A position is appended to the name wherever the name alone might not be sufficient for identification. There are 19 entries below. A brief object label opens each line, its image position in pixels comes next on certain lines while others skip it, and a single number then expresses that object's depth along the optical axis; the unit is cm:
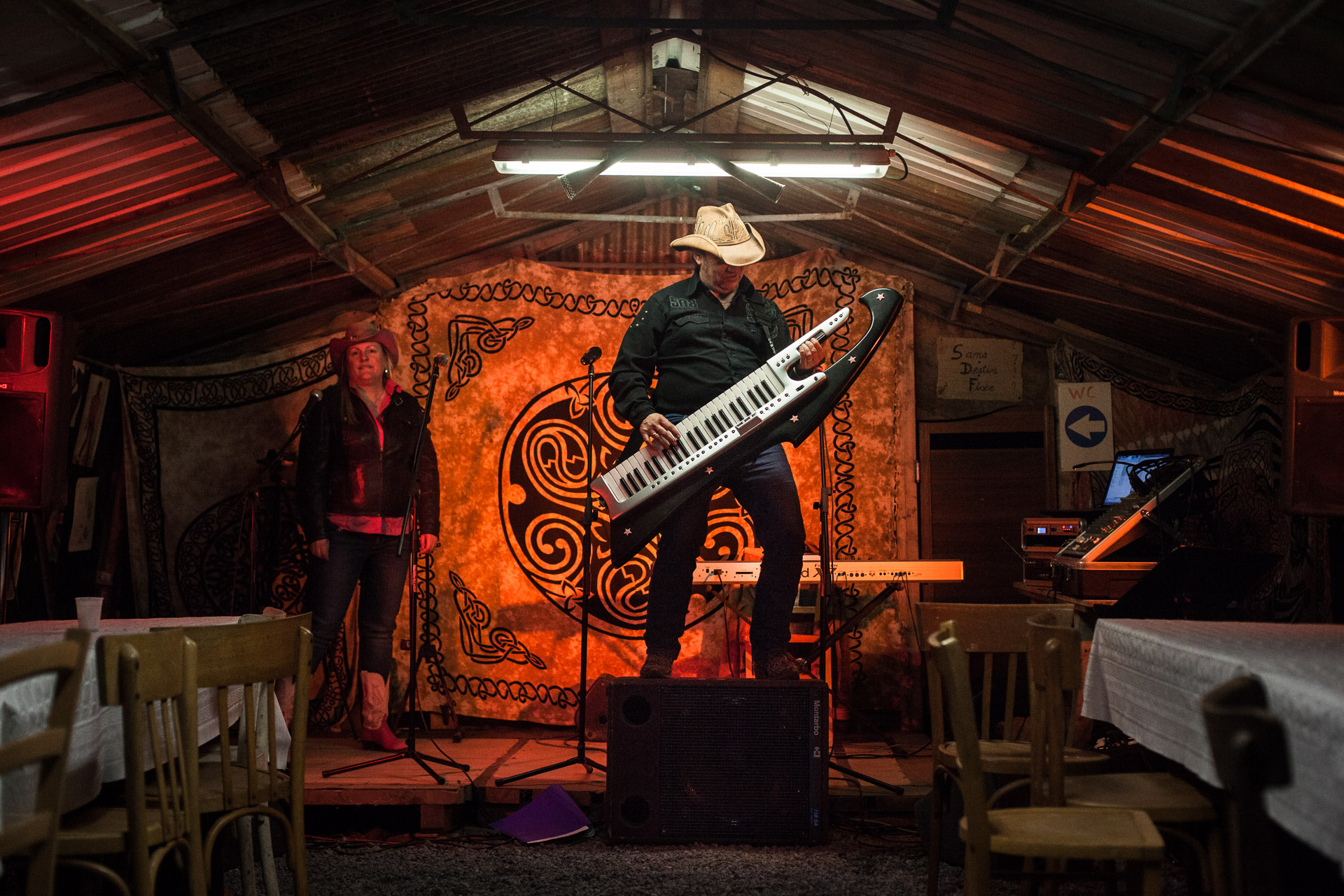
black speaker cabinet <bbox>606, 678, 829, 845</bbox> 359
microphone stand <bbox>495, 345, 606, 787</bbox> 388
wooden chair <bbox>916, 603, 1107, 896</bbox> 301
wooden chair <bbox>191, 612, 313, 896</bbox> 247
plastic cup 285
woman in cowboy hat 482
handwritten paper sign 596
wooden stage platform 410
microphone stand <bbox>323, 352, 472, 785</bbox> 423
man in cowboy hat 378
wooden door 602
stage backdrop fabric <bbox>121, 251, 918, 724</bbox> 570
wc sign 566
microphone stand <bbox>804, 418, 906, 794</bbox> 371
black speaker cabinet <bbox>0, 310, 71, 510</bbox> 379
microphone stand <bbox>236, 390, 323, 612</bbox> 532
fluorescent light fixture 426
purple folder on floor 396
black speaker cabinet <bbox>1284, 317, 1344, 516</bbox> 366
